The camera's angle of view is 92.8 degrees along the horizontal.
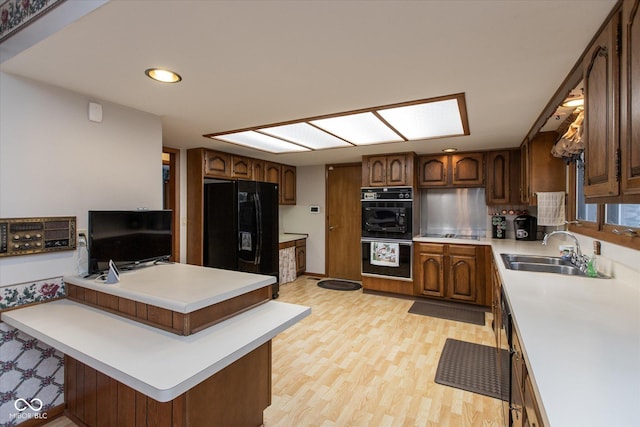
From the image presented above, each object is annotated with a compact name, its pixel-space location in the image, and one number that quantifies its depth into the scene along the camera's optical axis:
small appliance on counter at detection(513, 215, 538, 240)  3.87
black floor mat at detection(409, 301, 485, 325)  3.67
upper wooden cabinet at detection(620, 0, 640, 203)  0.99
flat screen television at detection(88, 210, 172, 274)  1.99
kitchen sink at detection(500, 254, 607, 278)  2.38
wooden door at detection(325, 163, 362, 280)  5.32
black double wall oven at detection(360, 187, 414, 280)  4.26
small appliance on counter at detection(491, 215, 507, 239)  4.17
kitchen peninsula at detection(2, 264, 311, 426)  1.26
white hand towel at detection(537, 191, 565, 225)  2.90
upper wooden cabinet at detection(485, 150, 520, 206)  3.99
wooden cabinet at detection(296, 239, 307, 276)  5.55
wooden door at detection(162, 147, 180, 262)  3.84
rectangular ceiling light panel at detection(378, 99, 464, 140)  2.31
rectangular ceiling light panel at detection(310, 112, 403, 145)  2.63
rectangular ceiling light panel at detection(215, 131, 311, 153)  3.26
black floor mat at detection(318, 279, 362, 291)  4.94
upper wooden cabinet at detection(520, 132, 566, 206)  2.93
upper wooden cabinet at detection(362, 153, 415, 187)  4.25
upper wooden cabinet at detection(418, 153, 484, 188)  4.17
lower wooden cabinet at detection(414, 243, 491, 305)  3.89
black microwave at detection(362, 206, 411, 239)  4.26
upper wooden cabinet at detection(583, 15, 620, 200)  1.14
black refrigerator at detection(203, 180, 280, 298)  3.91
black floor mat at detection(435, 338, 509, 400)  2.23
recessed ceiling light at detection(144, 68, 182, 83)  1.70
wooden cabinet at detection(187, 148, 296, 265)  3.83
